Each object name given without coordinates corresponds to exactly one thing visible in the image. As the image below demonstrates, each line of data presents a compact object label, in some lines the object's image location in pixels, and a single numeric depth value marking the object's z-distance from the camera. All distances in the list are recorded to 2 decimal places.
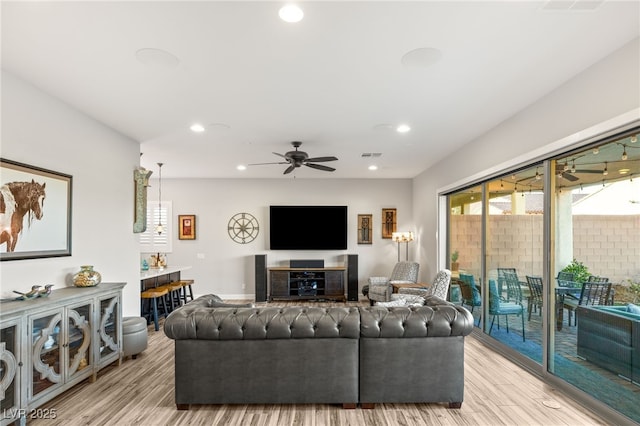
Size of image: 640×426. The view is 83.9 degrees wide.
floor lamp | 7.87
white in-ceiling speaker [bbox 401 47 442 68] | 2.61
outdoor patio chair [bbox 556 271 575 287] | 3.36
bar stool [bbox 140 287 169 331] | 5.49
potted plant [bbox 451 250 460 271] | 6.24
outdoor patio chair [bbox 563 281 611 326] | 3.00
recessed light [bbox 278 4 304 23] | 2.13
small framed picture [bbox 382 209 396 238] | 8.62
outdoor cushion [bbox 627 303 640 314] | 2.68
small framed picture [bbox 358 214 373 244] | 8.59
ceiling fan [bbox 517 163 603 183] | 3.29
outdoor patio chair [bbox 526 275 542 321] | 3.76
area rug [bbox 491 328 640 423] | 2.72
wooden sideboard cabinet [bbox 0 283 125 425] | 2.59
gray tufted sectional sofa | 2.88
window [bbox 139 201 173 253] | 8.53
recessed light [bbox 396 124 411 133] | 4.43
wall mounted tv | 8.40
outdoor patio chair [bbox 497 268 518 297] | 4.54
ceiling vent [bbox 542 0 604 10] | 2.06
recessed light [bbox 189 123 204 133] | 4.43
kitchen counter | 5.42
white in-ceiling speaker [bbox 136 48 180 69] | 2.62
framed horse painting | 2.95
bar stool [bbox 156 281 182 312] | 6.21
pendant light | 8.51
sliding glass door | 2.77
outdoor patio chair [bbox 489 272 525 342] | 4.25
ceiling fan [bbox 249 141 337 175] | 5.11
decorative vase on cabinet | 3.61
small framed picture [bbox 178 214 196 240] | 8.49
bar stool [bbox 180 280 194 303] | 6.71
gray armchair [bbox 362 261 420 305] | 7.32
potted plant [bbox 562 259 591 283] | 3.22
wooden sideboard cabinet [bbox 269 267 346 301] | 7.99
